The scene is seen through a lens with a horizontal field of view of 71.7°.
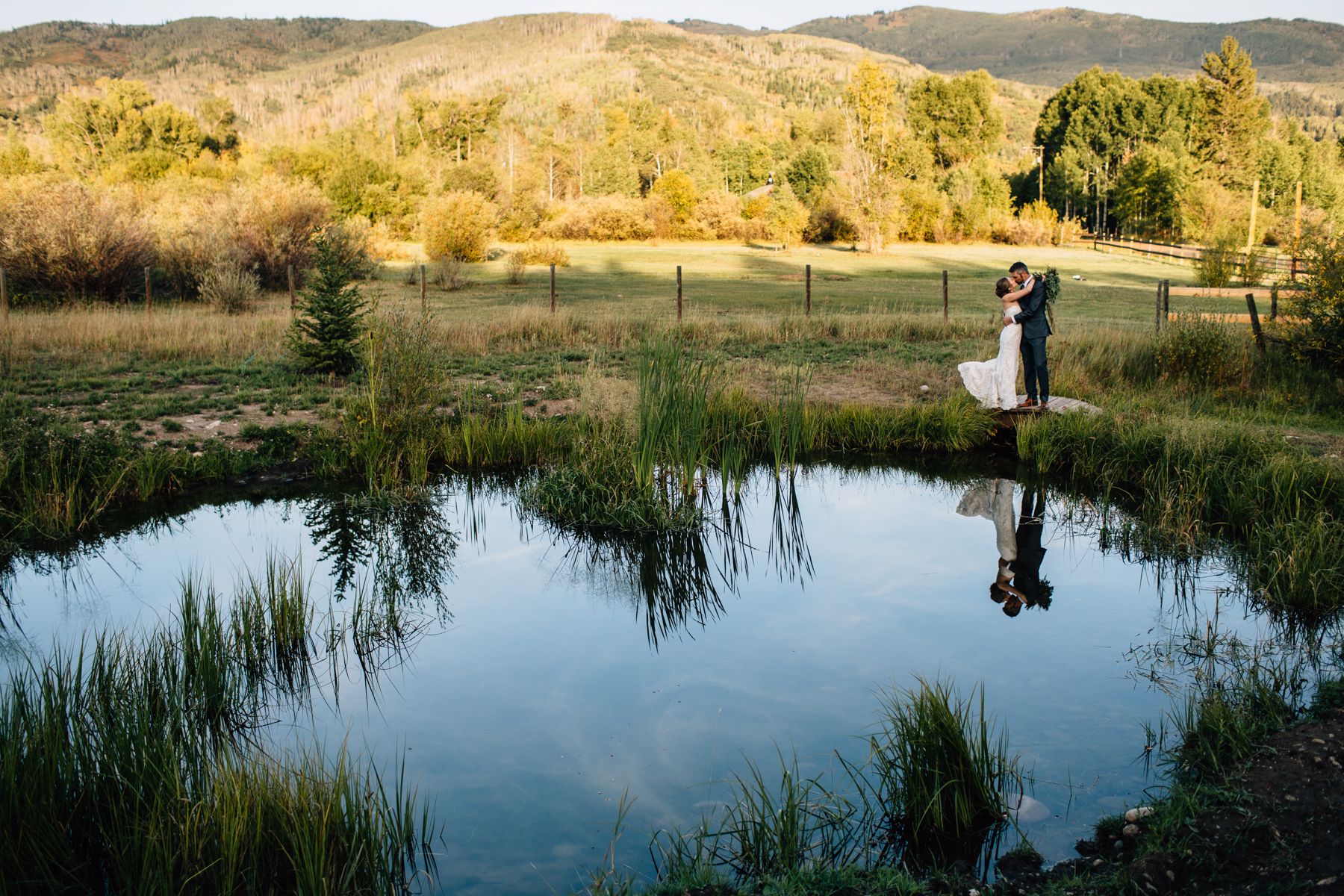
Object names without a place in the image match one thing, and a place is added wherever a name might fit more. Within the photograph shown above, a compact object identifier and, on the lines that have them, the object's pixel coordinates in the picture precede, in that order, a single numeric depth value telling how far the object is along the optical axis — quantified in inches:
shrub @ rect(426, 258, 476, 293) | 1176.8
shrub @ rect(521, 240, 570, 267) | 1542.8
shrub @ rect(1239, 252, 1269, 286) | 1151.6
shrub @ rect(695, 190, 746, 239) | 2338.8
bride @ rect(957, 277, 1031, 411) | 450.3
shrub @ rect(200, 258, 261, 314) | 839.7
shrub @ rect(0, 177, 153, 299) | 884.6
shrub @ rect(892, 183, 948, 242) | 2135.8
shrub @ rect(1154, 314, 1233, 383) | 514.3
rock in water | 165.8
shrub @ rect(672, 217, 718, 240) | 2330.2
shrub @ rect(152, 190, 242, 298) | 1018.1
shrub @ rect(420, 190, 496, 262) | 1614.2
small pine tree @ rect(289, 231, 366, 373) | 539.2
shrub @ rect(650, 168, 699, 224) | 2425.0
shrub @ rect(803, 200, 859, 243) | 2209.6
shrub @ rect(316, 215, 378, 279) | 1053.2
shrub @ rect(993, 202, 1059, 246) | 2158.0
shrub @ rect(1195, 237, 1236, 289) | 1241.4
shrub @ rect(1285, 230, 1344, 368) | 466.3
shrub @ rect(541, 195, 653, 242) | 2226.9
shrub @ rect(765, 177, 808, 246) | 2112.5
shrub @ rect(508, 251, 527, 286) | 1266.0
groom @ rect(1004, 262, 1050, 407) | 454.9
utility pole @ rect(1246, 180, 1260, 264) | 1765.6
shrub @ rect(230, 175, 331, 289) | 1154.7
